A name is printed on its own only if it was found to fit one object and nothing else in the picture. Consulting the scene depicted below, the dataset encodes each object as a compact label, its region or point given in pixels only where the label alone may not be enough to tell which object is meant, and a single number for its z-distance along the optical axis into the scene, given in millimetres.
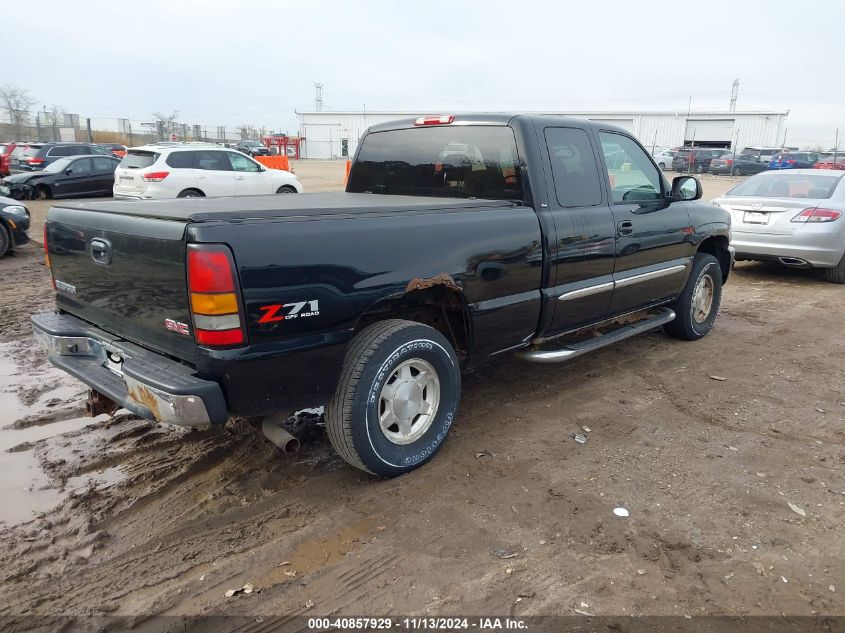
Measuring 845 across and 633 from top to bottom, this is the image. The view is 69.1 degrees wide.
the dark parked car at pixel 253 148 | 41575
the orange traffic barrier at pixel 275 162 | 26672
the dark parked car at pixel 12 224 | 9430
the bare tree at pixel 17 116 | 37550
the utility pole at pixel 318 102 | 79019
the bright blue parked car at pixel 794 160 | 30828
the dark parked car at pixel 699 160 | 35062
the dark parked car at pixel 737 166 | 32656
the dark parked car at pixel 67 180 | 16312
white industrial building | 50094
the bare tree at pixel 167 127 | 43809
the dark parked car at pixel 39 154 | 19016
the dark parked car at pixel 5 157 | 20781
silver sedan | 8156
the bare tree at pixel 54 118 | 39594
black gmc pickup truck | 2666
